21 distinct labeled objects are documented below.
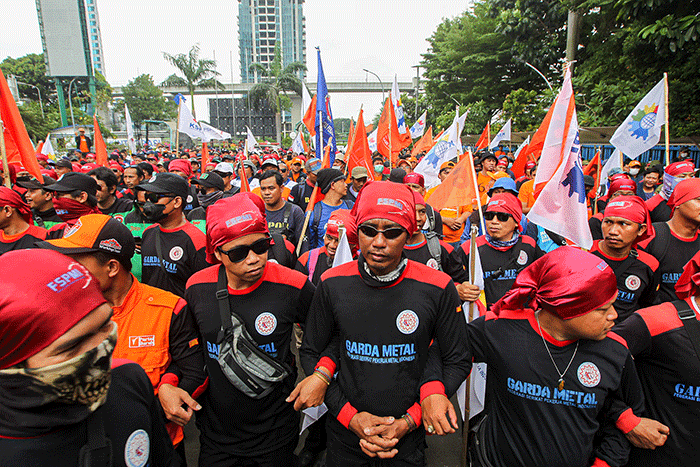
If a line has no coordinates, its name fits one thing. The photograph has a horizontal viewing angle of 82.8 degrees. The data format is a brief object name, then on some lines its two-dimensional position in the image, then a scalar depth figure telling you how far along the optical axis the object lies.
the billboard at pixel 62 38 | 53.09
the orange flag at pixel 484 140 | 9.49
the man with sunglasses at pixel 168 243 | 3.67
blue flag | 8.70
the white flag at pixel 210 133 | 10.69
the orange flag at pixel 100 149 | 8.17
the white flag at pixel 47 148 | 14.11
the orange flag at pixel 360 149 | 8.00
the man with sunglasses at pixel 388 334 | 2.07
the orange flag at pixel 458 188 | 3.96
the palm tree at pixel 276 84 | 47.56
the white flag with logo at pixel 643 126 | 6.20
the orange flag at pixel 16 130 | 4.76
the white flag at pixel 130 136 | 14.13
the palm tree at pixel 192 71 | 42.53
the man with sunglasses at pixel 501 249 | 3.87
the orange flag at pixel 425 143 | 12.70
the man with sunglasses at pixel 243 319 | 2.35
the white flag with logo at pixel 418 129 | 15.64
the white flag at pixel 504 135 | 11.84
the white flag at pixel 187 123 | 9.70
